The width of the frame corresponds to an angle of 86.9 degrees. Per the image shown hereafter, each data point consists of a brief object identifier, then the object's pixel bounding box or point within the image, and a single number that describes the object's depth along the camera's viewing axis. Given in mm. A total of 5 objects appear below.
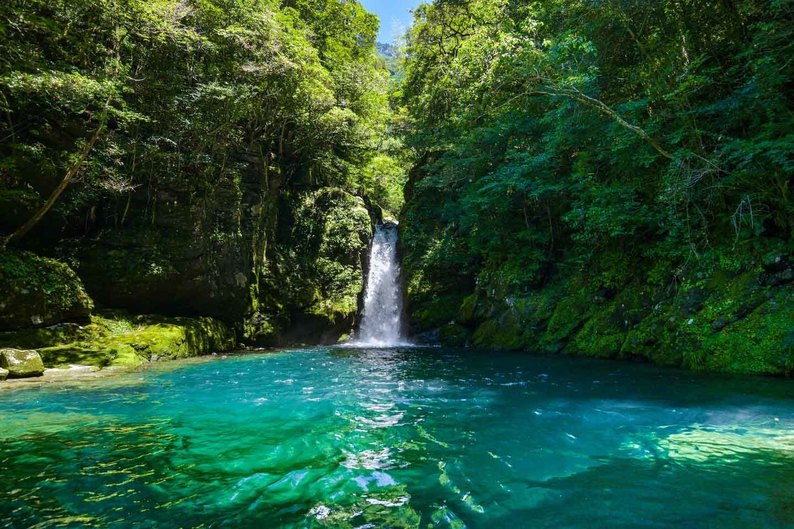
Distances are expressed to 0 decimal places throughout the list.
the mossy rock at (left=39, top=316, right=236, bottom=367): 10906
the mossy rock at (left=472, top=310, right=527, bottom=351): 14508
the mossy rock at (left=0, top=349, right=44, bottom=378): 9281
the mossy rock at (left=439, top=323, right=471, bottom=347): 16844
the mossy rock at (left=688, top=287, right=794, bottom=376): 8172
